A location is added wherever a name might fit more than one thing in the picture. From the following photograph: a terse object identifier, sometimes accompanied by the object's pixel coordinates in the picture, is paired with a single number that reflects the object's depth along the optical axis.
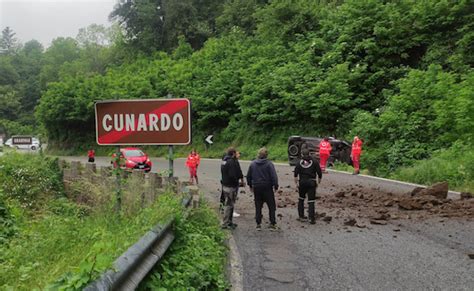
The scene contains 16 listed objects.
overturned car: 23.67
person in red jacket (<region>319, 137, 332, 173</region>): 20.77
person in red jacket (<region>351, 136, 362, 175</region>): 19.88
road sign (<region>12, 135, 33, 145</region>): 23.97
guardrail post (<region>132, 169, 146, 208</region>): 9.68
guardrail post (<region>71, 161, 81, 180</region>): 16.84
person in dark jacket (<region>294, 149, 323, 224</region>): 10.62
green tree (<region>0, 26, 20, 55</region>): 154.99
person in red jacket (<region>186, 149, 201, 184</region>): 18.36
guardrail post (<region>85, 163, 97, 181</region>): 13.52
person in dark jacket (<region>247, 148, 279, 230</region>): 9.90
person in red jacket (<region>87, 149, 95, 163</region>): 25.84
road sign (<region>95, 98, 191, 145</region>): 7.71
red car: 24.52
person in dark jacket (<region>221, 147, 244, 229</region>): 9.95
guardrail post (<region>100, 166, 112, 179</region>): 12.31
